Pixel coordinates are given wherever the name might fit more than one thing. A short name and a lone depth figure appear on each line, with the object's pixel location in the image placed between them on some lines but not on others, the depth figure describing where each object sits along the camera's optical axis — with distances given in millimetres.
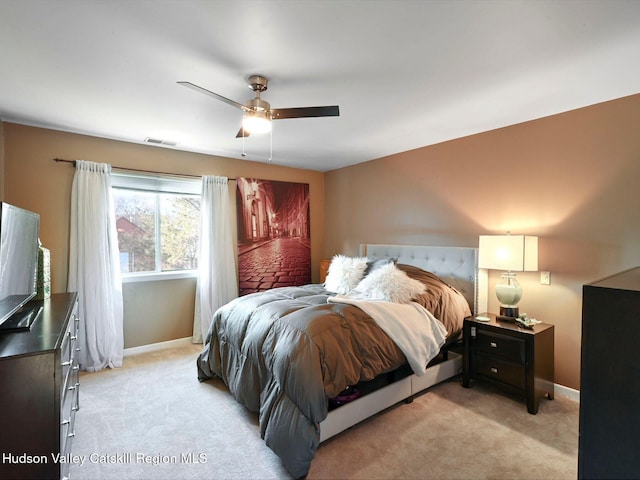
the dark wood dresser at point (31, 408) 1178
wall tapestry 4469
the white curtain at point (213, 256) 4027
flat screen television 1529
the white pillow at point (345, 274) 3223
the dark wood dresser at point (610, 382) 771
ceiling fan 2051
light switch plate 2807
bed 1887
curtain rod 3231
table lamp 2664
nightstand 2449
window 3713
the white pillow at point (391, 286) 2725
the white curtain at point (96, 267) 3244
